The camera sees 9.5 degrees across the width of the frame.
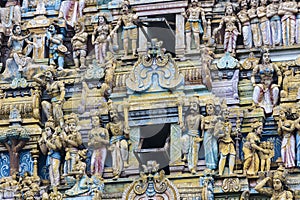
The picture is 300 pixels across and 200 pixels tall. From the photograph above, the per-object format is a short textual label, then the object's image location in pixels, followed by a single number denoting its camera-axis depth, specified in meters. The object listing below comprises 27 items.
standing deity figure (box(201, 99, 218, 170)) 43.97
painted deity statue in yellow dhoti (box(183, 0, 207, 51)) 46.09
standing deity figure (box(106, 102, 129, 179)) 44.41
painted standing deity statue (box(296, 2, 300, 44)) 45.59
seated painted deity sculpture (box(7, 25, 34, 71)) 46.91
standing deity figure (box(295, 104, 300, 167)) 43.66
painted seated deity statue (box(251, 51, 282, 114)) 44.78
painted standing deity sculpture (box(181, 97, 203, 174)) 44.09
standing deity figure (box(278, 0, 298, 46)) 45.66
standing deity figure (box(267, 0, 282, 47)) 45.81
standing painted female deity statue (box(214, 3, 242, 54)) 45.81
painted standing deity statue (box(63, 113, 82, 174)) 44.81
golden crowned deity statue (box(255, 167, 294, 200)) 42.78
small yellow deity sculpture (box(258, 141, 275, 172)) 43.69
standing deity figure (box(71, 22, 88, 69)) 46.69
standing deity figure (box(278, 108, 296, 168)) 43.59
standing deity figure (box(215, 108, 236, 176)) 43.84
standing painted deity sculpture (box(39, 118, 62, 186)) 44.94
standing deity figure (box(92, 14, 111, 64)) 46.47
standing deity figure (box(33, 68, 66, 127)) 45.62
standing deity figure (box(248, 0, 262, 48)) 45.91
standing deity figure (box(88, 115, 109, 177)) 44.66
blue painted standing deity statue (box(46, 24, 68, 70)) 46.84
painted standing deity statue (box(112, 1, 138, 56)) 46.44
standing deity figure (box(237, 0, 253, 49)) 45.94
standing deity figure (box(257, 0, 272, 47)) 45.88
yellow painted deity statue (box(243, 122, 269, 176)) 43.72
